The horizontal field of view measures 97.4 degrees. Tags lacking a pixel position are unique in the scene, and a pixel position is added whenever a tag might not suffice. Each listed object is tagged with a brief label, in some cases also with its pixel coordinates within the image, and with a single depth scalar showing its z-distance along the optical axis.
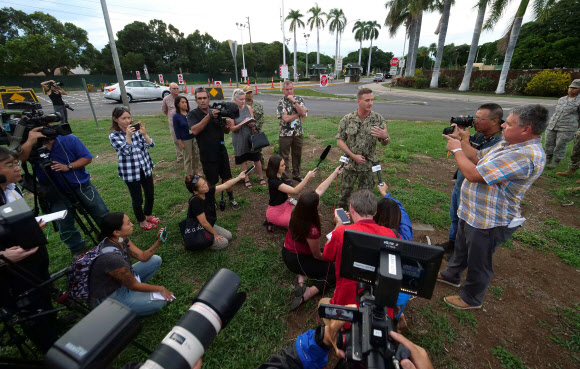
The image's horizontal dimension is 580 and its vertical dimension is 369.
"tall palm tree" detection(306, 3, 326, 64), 47.31
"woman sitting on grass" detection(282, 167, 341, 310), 2.54
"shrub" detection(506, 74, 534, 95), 18.46
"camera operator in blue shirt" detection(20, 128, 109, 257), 2.70
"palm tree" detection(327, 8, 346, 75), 50.12
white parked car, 16.33
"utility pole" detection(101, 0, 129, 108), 7.78
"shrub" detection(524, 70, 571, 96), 16.31
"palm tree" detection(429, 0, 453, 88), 20.50
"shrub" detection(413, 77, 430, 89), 24.69
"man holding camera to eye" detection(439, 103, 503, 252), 2.80
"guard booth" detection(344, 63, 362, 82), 38.38
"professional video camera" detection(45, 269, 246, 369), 0.84
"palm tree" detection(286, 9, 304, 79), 43.06
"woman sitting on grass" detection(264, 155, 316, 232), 3.47
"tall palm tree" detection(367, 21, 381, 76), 55.81
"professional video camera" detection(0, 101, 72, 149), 2.60
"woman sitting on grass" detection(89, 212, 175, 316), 2.12
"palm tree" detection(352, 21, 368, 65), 56.47
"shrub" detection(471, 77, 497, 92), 20.89
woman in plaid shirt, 3.38
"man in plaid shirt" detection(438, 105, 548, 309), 2.03
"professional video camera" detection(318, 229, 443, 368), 1.11
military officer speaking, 3.54
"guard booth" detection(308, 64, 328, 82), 40.59
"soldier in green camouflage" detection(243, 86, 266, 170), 5.63
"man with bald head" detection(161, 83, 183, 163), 6.71
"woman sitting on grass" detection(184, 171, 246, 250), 3.26
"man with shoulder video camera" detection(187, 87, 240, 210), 4.10
